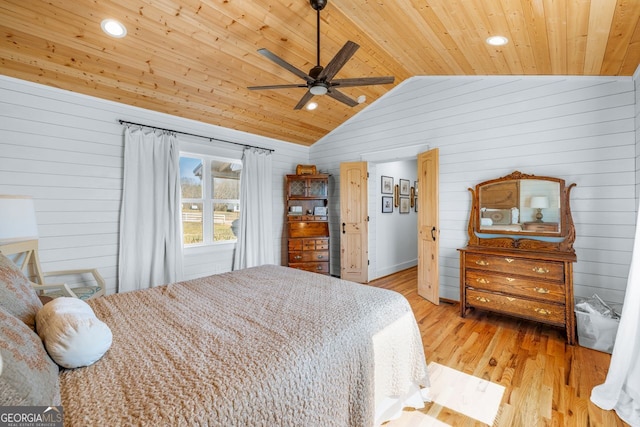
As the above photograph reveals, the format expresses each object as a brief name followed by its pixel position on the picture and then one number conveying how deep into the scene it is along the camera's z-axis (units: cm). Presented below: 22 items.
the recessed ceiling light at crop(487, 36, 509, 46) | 245
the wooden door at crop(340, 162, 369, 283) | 465
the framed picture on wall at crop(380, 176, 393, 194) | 520
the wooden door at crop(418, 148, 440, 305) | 367
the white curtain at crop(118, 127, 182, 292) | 327
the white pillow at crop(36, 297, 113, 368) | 98
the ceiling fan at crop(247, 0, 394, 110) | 203
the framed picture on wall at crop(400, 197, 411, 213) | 579
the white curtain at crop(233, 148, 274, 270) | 435
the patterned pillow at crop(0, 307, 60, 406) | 69
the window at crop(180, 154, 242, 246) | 399
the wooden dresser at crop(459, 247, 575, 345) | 262
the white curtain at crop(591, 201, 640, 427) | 174
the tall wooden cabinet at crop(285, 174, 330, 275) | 459
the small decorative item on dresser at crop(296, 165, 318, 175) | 486
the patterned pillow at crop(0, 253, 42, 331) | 114
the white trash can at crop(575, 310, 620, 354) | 246
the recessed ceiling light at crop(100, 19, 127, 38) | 228
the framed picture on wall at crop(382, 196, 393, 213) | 522
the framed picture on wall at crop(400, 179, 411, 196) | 578
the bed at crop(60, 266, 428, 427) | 87
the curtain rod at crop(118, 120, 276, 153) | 327
